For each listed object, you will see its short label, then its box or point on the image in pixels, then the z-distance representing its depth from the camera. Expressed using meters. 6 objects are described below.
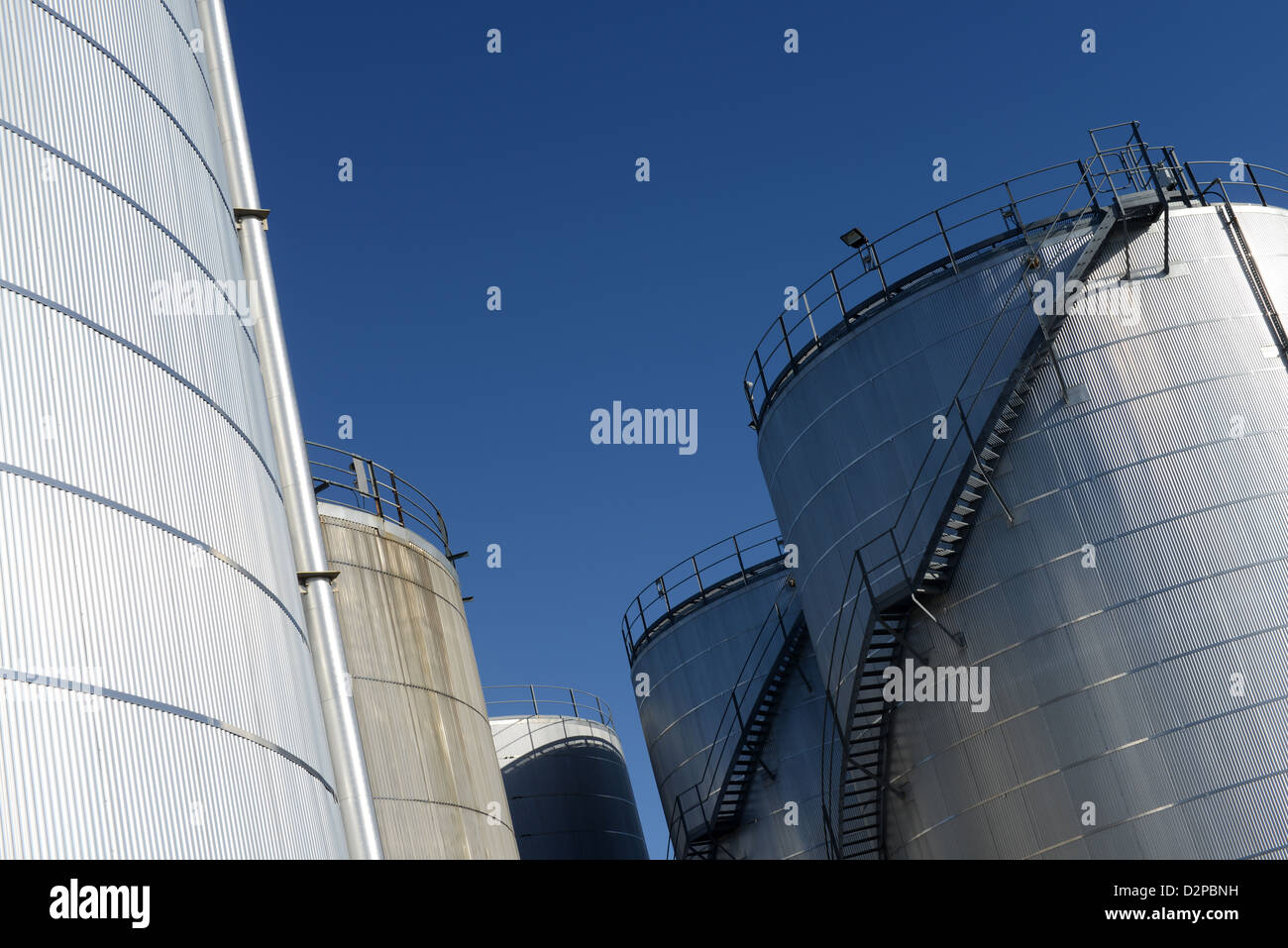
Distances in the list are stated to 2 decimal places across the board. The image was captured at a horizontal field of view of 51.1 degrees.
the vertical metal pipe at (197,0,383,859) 13.40
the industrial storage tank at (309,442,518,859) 20.69
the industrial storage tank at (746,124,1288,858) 19.08
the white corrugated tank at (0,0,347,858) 8.78
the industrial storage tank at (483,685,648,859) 34.78
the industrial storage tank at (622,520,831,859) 29.38
